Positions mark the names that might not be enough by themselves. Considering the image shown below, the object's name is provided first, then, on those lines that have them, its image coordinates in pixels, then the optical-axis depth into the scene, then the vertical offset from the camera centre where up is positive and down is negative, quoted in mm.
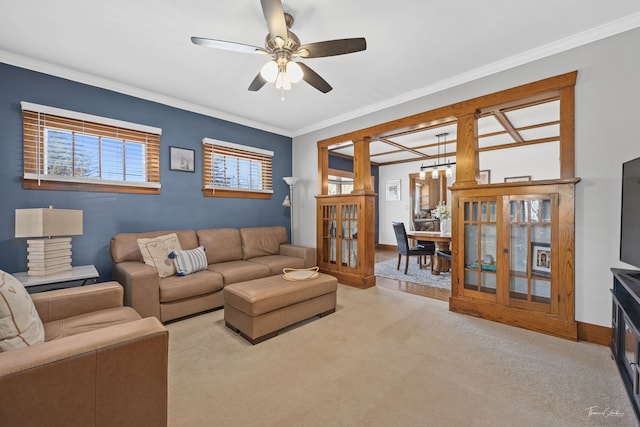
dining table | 4723 -595
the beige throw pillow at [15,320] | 1231 -520
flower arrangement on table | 5153 -53
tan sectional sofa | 2701 -727
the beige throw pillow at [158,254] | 3076 -499
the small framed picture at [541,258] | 2641 -472
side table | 2396 -615
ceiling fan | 1905 +1218
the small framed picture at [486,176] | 6738 +848
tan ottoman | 2418 -887
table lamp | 2430 -204
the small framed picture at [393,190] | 8188 +616
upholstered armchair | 987 -665
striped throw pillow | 3135 -591
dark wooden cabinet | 1517 -786
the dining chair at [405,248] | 4941 -697
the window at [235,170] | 4219 +673
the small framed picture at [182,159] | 3840 +737
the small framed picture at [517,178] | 6183 +741
